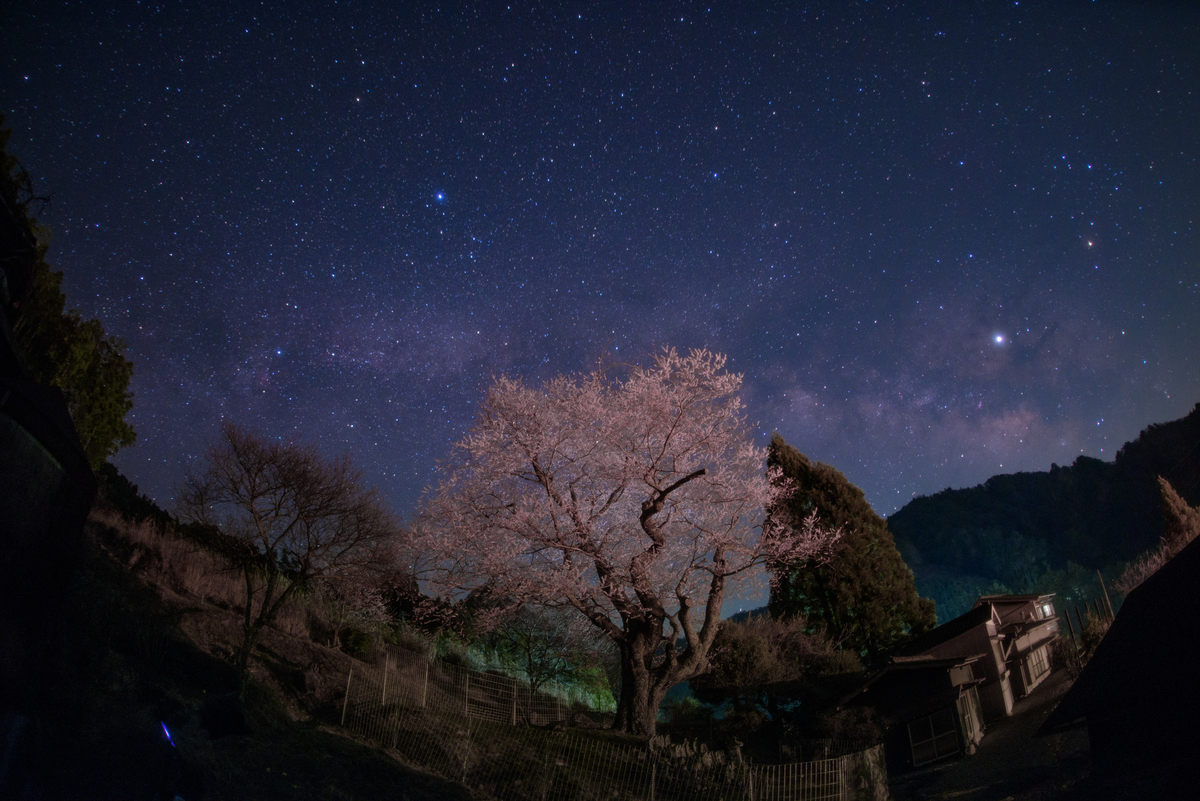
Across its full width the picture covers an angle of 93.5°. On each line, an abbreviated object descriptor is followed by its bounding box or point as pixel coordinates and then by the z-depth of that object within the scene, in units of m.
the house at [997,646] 24.75
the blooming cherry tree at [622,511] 15.94
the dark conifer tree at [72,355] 12.27
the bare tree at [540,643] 26.05
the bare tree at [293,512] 16.69
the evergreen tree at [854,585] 26.42
